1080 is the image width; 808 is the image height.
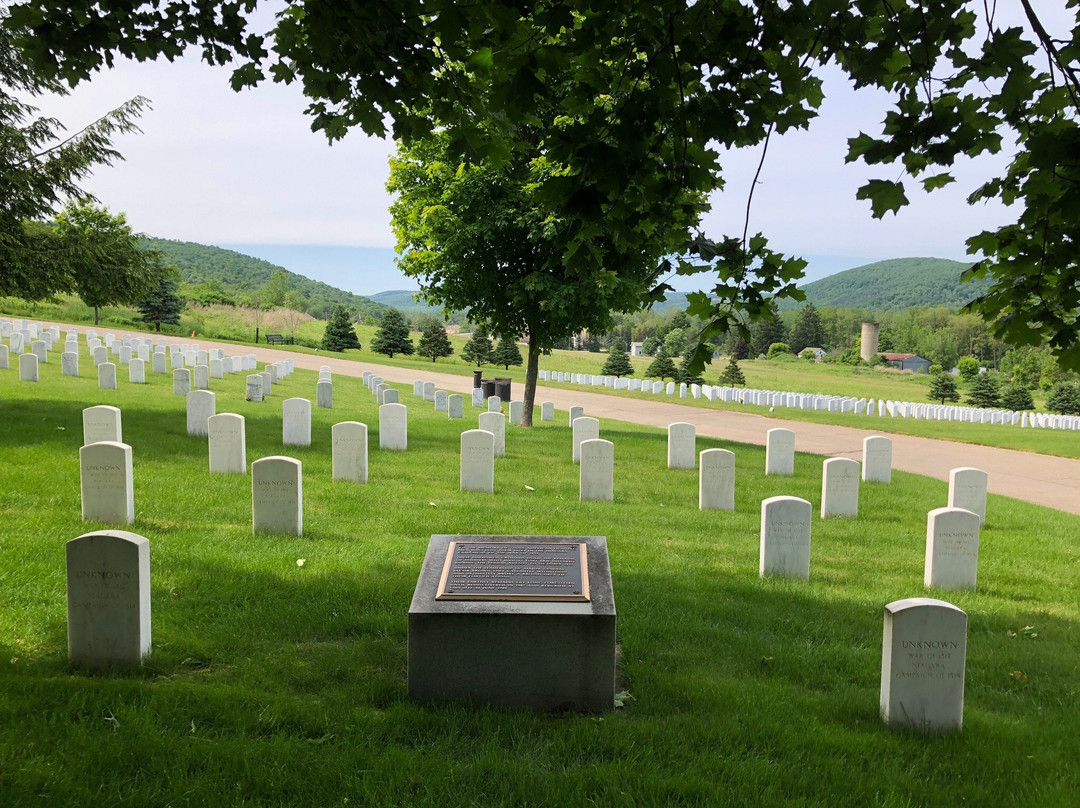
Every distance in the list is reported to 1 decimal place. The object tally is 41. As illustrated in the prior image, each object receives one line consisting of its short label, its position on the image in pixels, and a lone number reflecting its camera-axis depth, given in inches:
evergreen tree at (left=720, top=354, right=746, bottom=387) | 2100.1
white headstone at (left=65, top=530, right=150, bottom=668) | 191.3
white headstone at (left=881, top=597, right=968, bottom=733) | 179.8
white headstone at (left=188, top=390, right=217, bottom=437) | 563.5
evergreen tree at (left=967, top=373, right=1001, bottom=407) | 2085.4
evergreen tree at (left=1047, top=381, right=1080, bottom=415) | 2000.5
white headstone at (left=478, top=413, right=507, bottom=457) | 597.3
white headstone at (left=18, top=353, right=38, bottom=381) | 812.0
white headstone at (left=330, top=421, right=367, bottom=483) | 449.4
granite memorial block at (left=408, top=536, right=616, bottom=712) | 178.7
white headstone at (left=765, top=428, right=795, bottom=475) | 593.6
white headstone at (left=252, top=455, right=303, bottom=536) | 319.0
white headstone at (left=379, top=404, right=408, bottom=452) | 588.4
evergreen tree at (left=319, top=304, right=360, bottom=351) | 2368.4
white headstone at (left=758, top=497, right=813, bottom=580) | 304.8
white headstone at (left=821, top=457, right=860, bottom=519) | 432.5
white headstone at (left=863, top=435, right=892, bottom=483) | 576.1
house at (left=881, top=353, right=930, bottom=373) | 3815.9
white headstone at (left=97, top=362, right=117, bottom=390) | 834.8
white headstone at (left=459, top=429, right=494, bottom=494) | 453.1
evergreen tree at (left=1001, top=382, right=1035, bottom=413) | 2076.8
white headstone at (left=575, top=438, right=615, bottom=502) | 450.3
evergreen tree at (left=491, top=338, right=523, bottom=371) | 2300.7
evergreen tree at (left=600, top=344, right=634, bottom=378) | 2247.8
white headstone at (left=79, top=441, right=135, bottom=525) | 318.3
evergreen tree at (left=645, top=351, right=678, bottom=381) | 2112.7
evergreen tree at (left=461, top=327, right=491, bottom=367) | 2299.5
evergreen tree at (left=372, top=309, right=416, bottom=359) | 2372.0
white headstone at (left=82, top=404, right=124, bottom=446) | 462.0
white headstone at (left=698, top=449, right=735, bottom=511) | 443.5
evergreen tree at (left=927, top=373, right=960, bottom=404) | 2100.1
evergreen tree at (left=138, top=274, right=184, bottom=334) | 2300.7
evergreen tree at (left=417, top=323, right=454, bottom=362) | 2386.8
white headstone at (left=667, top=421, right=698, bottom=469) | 593.6
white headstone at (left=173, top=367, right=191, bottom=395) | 831.1
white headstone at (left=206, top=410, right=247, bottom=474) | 440.8
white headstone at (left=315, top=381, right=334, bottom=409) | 920.3
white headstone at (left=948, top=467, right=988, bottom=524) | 424.5
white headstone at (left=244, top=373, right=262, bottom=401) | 890.7
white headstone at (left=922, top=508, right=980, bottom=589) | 306.3
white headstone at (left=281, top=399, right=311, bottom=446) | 564.1
